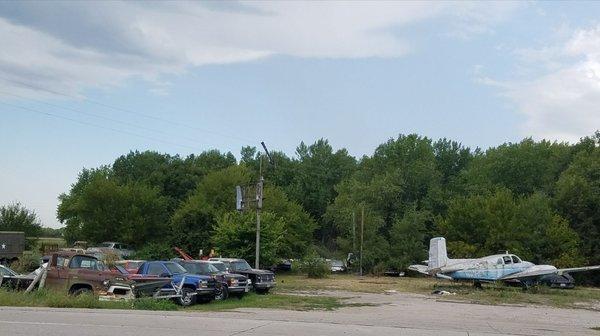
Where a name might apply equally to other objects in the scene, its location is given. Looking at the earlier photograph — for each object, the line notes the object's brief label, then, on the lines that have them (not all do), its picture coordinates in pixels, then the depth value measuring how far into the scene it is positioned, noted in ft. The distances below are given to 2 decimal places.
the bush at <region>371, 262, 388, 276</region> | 221.87
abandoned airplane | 140.97
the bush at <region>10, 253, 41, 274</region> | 127.87
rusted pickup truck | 68.64
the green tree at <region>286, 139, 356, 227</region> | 344.28
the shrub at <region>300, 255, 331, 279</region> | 187.11
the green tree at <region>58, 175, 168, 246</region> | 220.43
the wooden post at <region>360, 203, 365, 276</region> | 228.67
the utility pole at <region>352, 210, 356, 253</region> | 234.99
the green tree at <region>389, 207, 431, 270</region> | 219.61
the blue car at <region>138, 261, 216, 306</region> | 77.32
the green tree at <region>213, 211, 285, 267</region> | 150.61
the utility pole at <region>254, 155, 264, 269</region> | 125.30
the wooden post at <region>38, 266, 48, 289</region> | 69.97
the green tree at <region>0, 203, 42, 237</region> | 221.25
